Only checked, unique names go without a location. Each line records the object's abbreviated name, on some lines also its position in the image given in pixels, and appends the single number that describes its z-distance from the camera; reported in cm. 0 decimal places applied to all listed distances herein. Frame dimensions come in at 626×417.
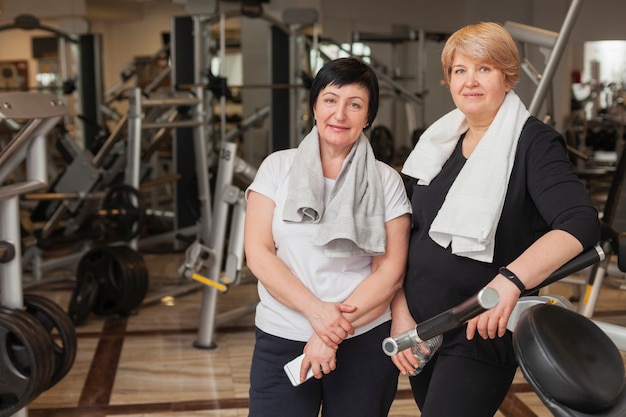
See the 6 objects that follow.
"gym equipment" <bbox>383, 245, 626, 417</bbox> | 123
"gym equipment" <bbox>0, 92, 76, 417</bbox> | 274
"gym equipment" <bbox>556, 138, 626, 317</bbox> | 328
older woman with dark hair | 179
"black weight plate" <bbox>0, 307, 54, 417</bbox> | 274
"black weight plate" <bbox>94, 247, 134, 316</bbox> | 447
